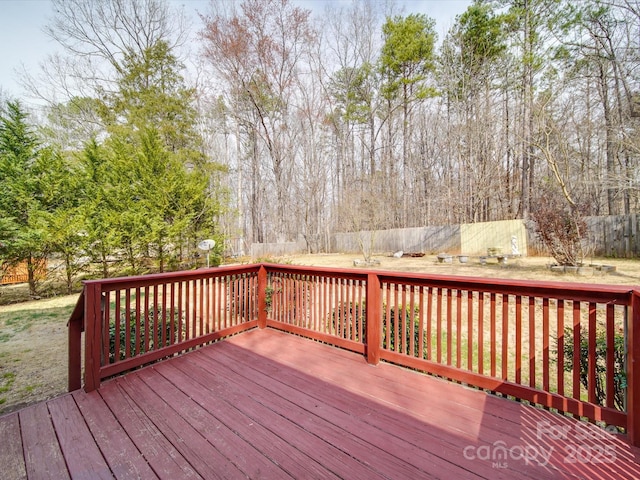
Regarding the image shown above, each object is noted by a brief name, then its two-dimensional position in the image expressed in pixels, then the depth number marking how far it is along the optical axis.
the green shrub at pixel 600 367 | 1.79
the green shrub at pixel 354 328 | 2.49
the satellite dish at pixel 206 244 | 7.26
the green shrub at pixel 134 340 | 2.49
